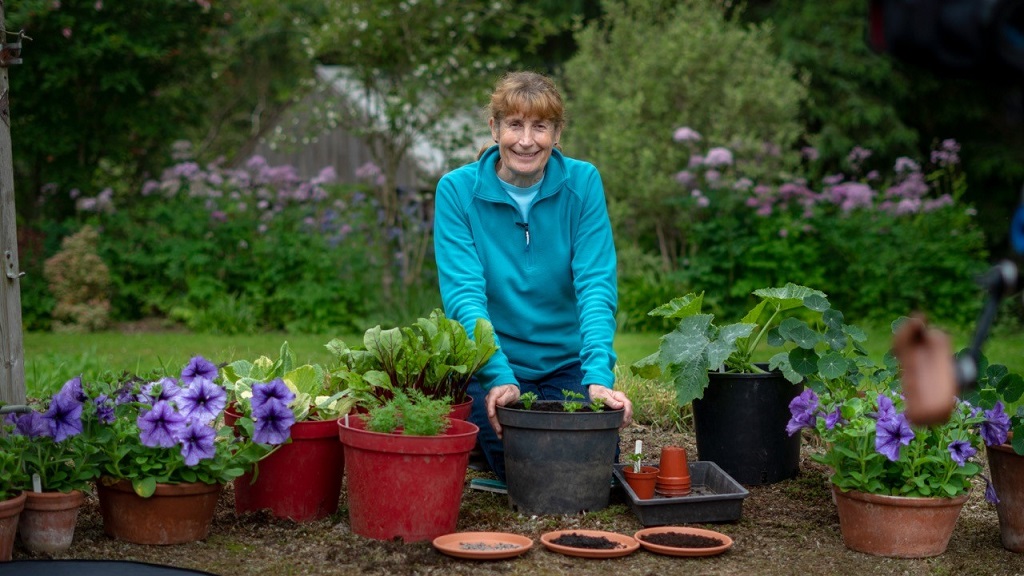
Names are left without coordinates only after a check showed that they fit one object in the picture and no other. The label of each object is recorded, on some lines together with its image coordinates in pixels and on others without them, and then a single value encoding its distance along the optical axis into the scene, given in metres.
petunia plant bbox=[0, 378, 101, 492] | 2.62
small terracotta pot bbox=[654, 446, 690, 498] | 3.20
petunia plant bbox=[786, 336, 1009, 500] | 2.75
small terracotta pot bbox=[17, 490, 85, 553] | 2.60
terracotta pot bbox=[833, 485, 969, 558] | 2.79
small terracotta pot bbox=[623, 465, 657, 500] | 3.14
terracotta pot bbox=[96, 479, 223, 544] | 2.73
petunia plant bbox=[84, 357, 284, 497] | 2.65
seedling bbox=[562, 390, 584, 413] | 3.08
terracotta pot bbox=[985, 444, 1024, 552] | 2.88
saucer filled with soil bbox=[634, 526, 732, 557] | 2.75
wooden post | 2.94
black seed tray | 3.02
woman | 3.35
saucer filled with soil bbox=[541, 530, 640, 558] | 2.72
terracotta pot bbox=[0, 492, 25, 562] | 2.46
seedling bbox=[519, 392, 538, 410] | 3.10
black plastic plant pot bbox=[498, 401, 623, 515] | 2.98
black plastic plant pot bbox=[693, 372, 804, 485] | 3.52
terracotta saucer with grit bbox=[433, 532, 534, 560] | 2.66
